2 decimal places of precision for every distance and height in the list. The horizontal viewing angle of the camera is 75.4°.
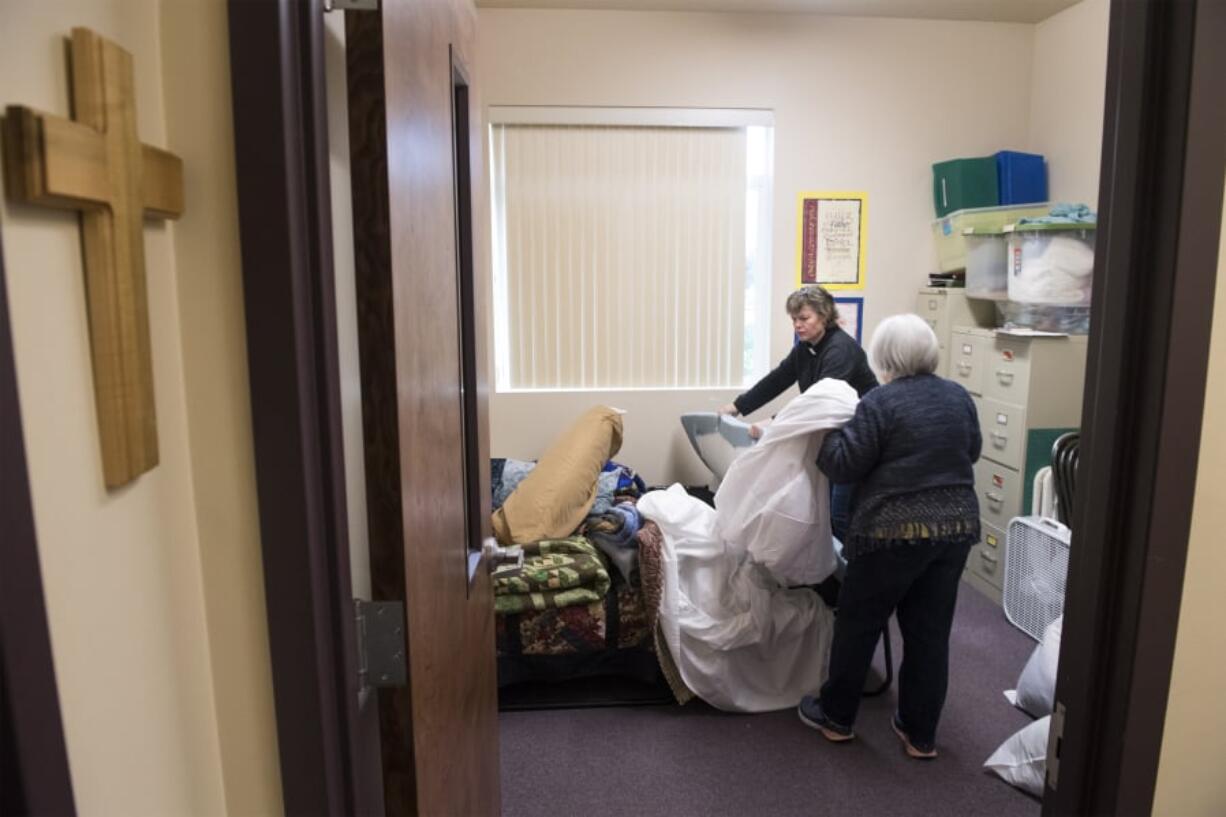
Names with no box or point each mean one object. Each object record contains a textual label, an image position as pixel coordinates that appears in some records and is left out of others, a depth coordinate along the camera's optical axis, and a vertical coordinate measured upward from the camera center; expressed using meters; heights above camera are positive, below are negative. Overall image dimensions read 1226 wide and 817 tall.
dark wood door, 0.85 -0.10
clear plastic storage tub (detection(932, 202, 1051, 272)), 3.67 +0.29
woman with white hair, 2.21 -0.60
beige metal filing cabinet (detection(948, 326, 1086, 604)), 3.33 -0.54
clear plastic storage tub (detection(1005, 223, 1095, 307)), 3.28 +0.10
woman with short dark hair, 3.12 -0.24
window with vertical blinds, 3.89 +0.17
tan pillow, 2.81 -0.73
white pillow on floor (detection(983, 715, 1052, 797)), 2.22 -1.35
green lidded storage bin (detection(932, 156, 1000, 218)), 3.87 +0.50
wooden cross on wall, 0.53 +0.07
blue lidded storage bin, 3.86 +0.53
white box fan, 2.97 -1.11
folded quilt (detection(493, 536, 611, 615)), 2.63 -0.98
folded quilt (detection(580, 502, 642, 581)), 2.74 -0.87
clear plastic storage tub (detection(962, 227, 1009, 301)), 3.59 +0.10
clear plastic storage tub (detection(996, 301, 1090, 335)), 3.36 -0.14
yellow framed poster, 4.01 +0.24
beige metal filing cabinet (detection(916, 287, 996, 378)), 3.84 -0.13
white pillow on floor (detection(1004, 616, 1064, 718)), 2.46 -1.24
